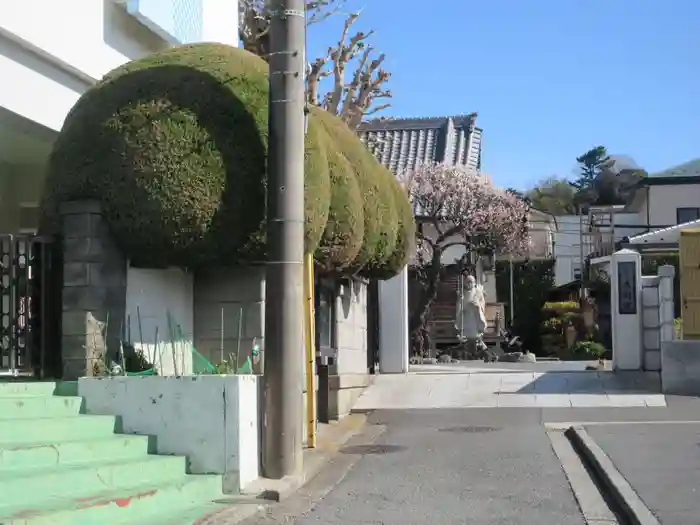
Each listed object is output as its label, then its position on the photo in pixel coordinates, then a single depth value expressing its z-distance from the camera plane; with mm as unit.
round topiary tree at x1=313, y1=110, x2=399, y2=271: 11289
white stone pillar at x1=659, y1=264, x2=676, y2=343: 13922
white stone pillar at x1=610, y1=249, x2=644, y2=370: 14570
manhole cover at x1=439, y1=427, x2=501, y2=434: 10898
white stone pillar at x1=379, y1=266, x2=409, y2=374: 16391
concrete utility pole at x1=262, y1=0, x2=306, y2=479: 7699
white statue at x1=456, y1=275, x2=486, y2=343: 25125
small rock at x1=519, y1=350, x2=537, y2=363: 23234
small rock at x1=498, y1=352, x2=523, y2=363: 23750
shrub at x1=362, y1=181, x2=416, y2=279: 12750
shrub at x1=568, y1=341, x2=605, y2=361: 25344
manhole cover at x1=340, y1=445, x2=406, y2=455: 9719
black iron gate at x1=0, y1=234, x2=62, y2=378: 8445
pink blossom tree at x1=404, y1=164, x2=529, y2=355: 25130
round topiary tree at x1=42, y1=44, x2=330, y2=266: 8250
